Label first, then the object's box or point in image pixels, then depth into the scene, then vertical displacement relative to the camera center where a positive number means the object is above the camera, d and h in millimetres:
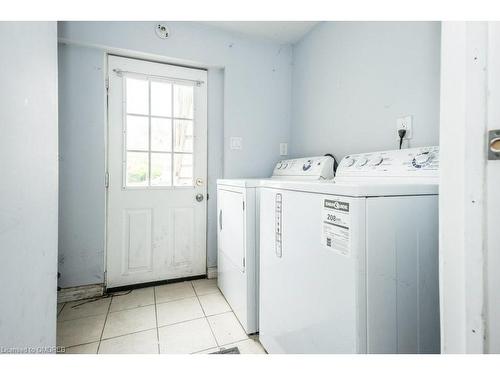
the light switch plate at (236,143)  2412 +414
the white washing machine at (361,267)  781 -312
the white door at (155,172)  2129 +104
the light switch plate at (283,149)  2621 +383
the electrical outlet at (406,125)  1457 +376
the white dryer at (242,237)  1558 -402
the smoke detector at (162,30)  2117 +1392
